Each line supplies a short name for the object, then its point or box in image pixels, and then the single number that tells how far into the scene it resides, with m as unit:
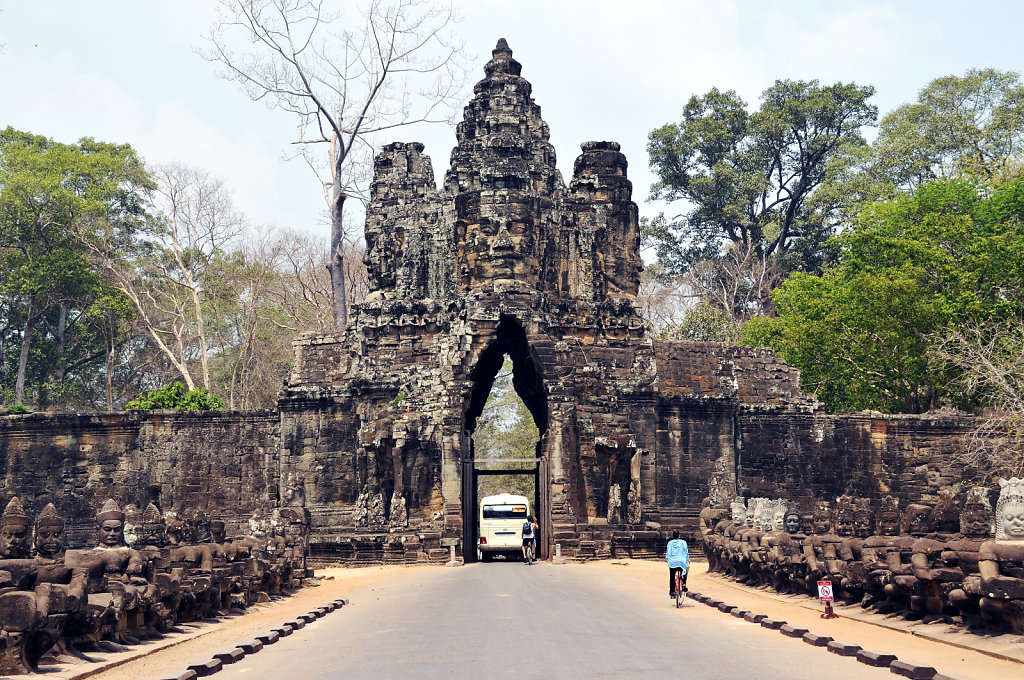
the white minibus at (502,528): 40.28
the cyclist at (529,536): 33.34
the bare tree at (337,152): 51.94
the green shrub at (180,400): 40.50
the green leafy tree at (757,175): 65.12
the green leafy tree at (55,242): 53.84
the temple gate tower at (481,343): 35.31
